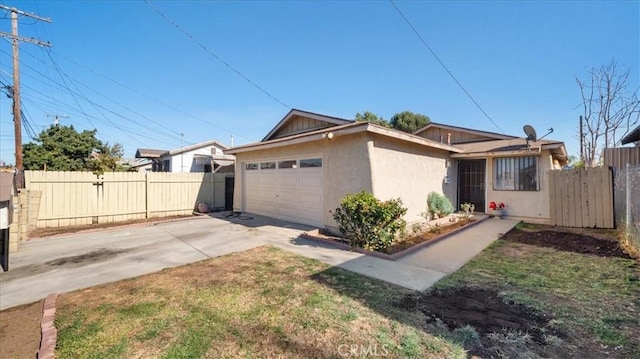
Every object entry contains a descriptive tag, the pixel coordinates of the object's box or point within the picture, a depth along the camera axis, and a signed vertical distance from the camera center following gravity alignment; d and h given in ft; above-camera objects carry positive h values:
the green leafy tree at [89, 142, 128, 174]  34.21 +2.52
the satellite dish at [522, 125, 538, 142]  31.96 +6.07
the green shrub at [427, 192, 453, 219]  30.86 -2.57
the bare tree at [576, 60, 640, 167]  41.16 +12.70
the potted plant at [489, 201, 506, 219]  34.70 -3.20
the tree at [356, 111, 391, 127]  90.94 +22.52
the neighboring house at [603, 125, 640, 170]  27.73 +3.14
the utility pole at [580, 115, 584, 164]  50.56 +7.48
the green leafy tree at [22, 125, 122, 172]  61.00 +8.06
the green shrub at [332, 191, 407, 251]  19.83 -2.88
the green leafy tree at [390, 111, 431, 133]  89.92 +21.08
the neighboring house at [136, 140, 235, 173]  65.00 +6.26
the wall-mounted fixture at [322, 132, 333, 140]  23.44 +4.20
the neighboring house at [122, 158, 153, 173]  86.89 +5.94
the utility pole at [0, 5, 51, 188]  35.19 +14.20
